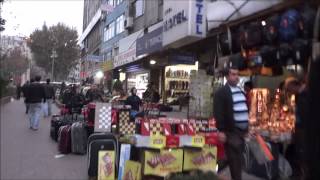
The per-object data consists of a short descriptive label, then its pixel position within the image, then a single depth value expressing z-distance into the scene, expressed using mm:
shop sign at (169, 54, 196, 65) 8848
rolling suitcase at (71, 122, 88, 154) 6553
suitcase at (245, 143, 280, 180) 4808
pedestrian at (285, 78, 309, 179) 2642
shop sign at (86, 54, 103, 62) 24808
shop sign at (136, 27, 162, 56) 7059
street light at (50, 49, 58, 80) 38606
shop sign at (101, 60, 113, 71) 19392
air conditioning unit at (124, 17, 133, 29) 19765
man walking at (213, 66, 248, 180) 3993
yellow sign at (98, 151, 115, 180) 4706
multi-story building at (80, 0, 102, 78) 33751
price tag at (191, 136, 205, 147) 4477
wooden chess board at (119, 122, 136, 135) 6076
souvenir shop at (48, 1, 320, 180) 3248
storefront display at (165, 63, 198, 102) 14002
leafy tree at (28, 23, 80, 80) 40631
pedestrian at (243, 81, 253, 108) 5485
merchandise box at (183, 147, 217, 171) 4468
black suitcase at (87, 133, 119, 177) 4786
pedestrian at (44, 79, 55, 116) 12338
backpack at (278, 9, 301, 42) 3123
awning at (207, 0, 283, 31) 3485
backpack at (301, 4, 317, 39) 3052
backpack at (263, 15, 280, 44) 3349
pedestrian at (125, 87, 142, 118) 8327
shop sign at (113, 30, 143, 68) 13793
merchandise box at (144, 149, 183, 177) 4340
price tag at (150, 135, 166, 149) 4353
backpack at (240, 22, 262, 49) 3576
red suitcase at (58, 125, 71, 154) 6695
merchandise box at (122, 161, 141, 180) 4373
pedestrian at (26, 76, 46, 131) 8950
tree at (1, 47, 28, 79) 29161
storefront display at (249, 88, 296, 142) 4879
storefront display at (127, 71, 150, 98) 17533
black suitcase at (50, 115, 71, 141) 7845
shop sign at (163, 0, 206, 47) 4380
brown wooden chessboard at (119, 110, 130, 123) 6427
